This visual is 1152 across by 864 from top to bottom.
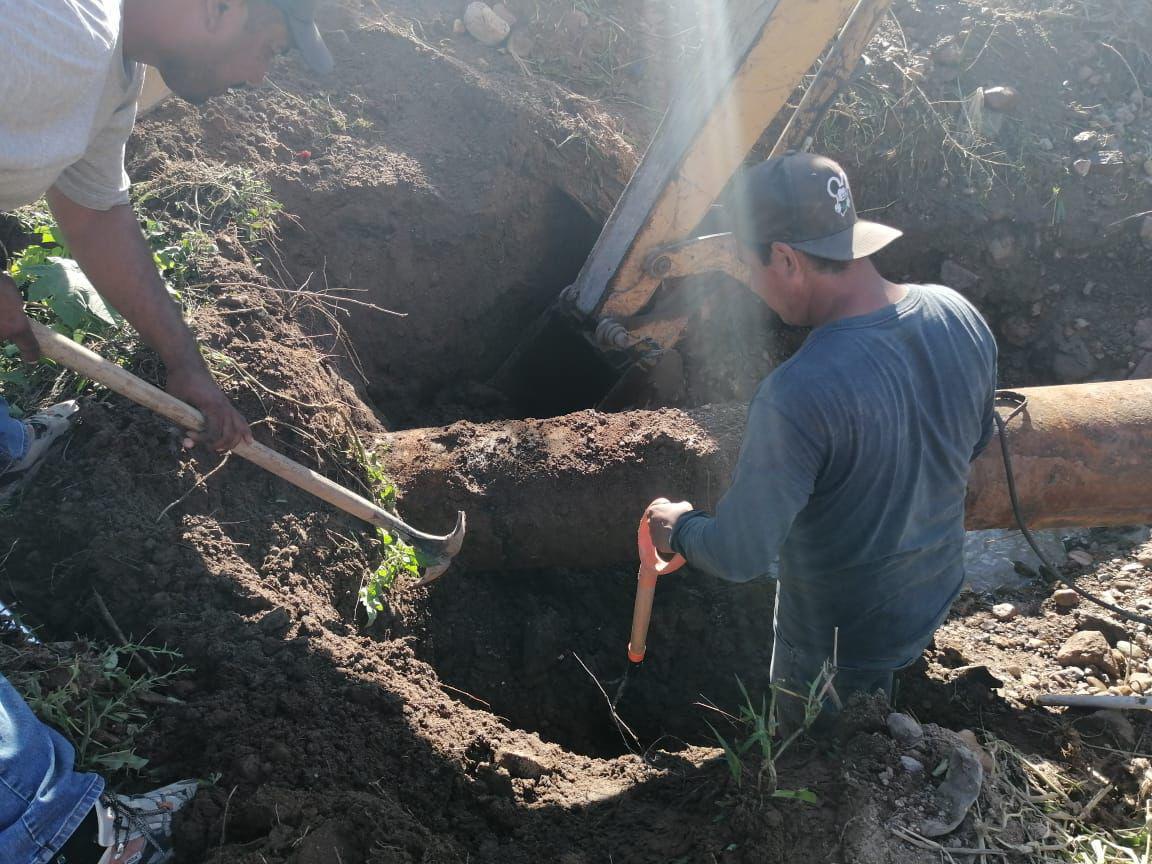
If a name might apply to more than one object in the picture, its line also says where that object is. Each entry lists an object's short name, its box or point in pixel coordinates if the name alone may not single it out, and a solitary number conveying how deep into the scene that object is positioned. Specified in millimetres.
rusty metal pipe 2957
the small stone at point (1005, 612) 3643
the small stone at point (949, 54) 5436
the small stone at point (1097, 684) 2879
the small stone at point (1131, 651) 2957
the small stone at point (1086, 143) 5203
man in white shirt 1613
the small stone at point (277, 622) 2469
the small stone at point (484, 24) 5383
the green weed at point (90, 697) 1957
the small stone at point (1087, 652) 2986
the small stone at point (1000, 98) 5277
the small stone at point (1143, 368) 4781
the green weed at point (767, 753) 1980
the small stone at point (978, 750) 2141
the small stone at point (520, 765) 2510
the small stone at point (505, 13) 5531
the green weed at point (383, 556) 2930
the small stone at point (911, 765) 2035
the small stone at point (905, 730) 2107
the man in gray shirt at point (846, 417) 1883
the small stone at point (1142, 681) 2723
